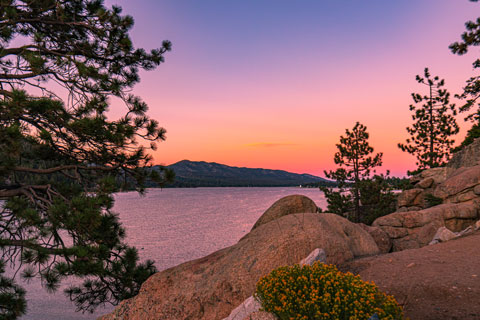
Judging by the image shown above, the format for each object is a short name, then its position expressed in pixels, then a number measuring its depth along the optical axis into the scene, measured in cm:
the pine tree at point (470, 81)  1905
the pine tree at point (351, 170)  3145
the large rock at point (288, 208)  1518
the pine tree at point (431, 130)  4362
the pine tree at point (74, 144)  770
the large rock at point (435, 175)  2949
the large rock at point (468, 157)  2749
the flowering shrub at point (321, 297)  483
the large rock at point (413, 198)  2762
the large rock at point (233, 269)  841
